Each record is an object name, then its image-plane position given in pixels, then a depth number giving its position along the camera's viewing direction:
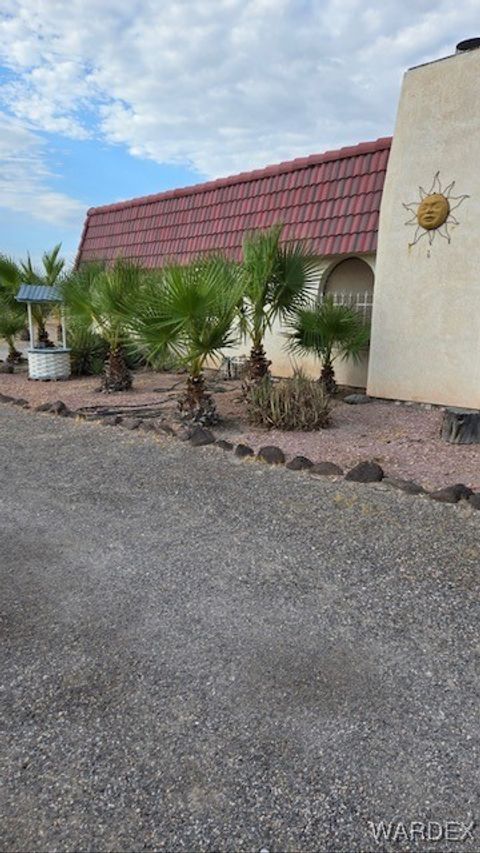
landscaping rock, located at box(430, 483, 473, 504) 5.09
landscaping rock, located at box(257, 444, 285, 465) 6.38
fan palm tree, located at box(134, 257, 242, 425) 7.14
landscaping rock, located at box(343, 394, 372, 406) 9.92
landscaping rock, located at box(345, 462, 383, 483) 5.70
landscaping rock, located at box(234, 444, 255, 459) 6.66
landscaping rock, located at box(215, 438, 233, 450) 7.03
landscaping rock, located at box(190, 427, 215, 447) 7.20
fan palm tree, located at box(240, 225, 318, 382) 8.36
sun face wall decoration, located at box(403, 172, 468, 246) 8.74
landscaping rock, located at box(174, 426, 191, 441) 7.45
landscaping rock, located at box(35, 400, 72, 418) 9.28
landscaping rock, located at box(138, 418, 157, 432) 8.04
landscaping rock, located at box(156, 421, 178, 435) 7.75
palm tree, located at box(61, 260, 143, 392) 9.87
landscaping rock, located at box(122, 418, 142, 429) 8.26
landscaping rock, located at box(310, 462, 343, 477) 5.93
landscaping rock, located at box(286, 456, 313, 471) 6.16
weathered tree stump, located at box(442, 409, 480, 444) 7.02
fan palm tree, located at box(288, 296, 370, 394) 9.19
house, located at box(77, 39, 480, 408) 8.57
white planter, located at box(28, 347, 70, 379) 12.71
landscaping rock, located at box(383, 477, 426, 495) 5.37
